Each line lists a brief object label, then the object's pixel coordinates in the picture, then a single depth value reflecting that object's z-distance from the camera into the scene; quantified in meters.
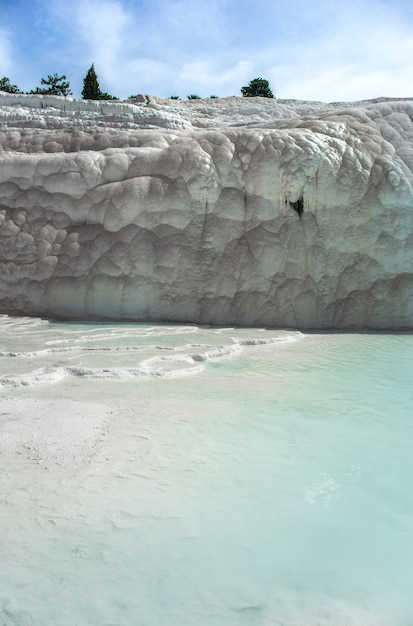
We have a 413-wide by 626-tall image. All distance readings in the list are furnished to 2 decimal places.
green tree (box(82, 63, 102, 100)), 20.25
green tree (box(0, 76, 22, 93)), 23.64
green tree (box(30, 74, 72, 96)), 24.58
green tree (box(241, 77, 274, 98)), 24.41
